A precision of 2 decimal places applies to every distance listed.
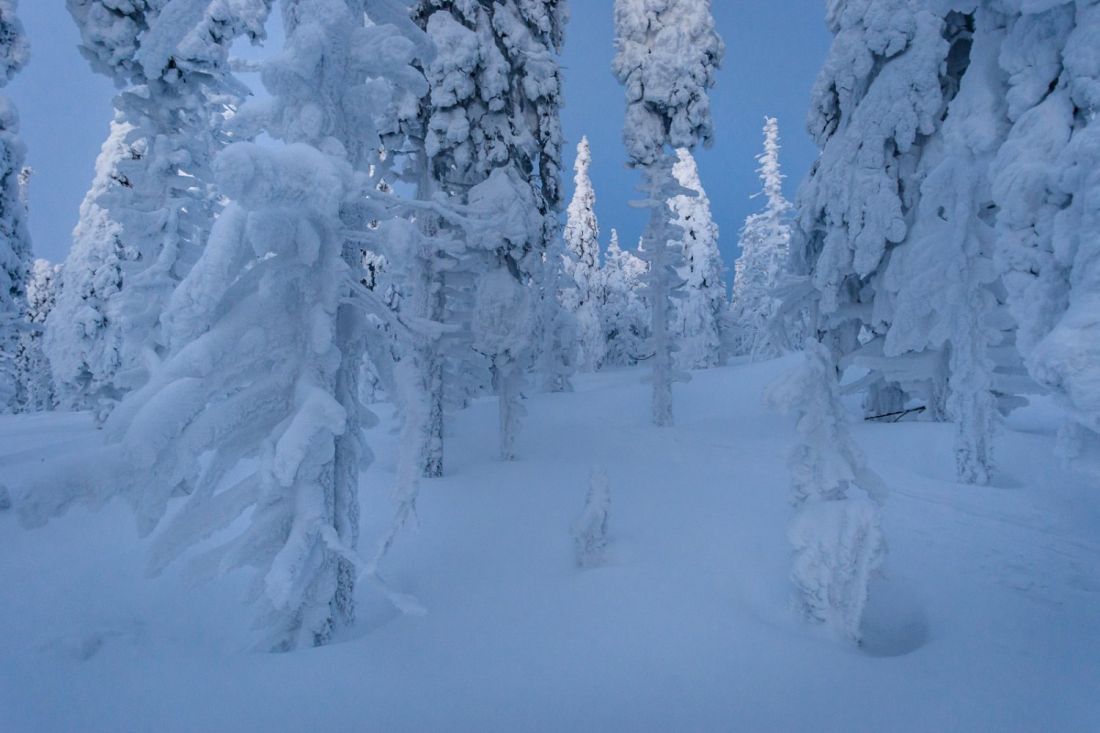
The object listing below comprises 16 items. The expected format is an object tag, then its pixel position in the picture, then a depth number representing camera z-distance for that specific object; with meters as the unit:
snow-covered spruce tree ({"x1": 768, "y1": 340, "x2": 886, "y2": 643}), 5.02
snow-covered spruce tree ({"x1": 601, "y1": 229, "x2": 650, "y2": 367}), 42.09
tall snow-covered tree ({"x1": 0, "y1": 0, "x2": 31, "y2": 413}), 10.54
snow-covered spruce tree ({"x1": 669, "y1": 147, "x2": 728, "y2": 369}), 31.47
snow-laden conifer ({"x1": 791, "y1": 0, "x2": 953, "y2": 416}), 12.21
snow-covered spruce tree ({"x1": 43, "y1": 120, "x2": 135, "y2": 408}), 17.55
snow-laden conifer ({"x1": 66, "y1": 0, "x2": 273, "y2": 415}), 11.73
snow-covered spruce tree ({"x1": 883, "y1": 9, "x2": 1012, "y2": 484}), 9.18
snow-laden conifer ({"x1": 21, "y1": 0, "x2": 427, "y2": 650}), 4.25
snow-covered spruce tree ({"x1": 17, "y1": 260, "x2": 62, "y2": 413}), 41.16
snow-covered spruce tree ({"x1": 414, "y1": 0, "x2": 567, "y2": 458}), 11.87
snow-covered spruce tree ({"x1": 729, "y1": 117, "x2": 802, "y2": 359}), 36.34
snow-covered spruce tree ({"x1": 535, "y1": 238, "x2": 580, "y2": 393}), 24.42
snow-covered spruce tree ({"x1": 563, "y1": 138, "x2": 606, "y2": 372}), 39.12
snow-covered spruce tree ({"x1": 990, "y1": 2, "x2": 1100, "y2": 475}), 3.48
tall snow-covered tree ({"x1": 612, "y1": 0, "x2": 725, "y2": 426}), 16.78
